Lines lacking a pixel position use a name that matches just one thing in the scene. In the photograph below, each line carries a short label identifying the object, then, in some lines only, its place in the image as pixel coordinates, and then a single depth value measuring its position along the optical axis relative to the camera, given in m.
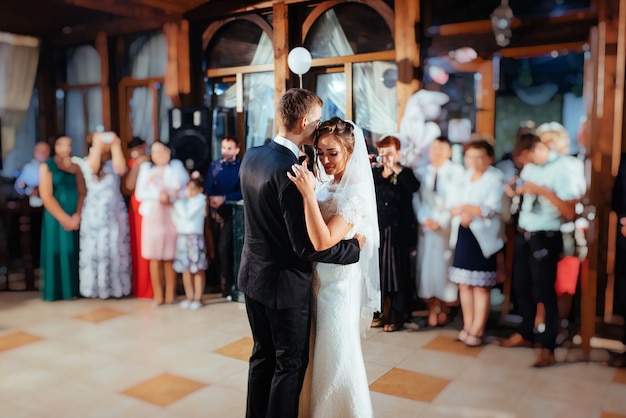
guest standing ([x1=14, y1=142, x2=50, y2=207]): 6.41
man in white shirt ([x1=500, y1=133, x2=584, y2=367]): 3.64
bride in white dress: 2.27
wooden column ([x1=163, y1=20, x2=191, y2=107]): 6.23
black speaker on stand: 5.64
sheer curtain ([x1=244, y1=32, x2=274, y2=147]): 5.90
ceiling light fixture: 4.38
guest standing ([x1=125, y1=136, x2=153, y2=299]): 5.41
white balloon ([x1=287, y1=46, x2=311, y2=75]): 4.79
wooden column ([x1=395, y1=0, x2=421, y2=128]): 4.86
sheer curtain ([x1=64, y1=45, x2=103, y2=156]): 7.18
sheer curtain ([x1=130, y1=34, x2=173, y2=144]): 6.58
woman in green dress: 5.34
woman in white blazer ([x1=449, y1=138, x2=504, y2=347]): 4.01
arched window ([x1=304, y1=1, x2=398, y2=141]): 5.17
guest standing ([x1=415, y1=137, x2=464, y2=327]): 4.38
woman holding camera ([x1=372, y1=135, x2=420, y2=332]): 4.34
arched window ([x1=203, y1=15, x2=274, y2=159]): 5.86
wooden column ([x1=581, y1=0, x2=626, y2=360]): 3.95
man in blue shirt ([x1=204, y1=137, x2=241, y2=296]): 5.37
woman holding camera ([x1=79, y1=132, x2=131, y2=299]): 5.34
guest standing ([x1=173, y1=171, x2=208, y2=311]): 5.00
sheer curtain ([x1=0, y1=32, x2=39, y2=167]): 7.45
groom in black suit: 2.15
